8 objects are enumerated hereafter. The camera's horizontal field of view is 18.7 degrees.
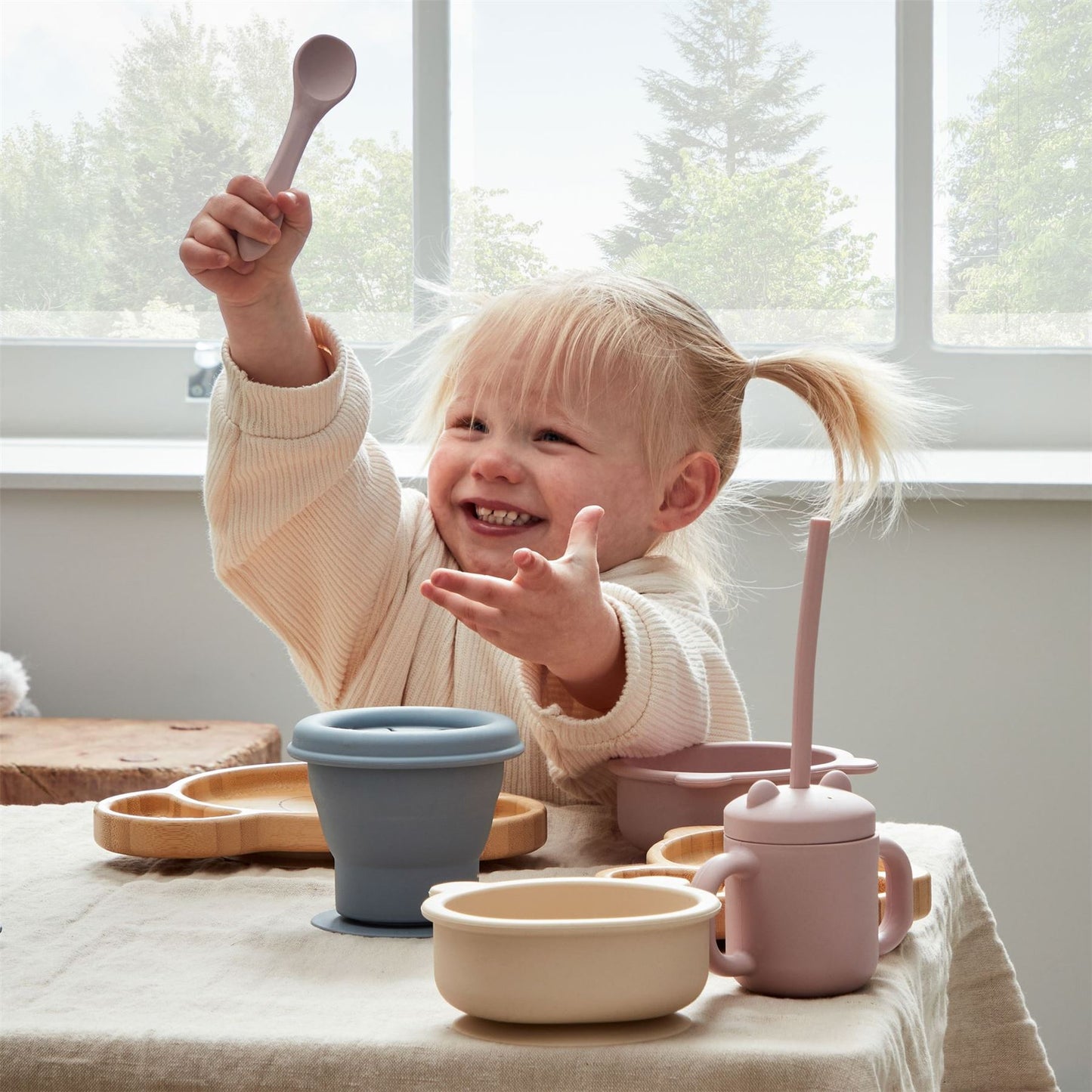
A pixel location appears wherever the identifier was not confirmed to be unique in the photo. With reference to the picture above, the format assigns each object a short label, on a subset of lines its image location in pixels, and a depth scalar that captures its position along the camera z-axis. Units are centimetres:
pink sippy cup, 145
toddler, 193
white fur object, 312
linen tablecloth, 138
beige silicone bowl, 140
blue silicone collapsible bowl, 156
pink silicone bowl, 171
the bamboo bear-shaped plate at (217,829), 169
